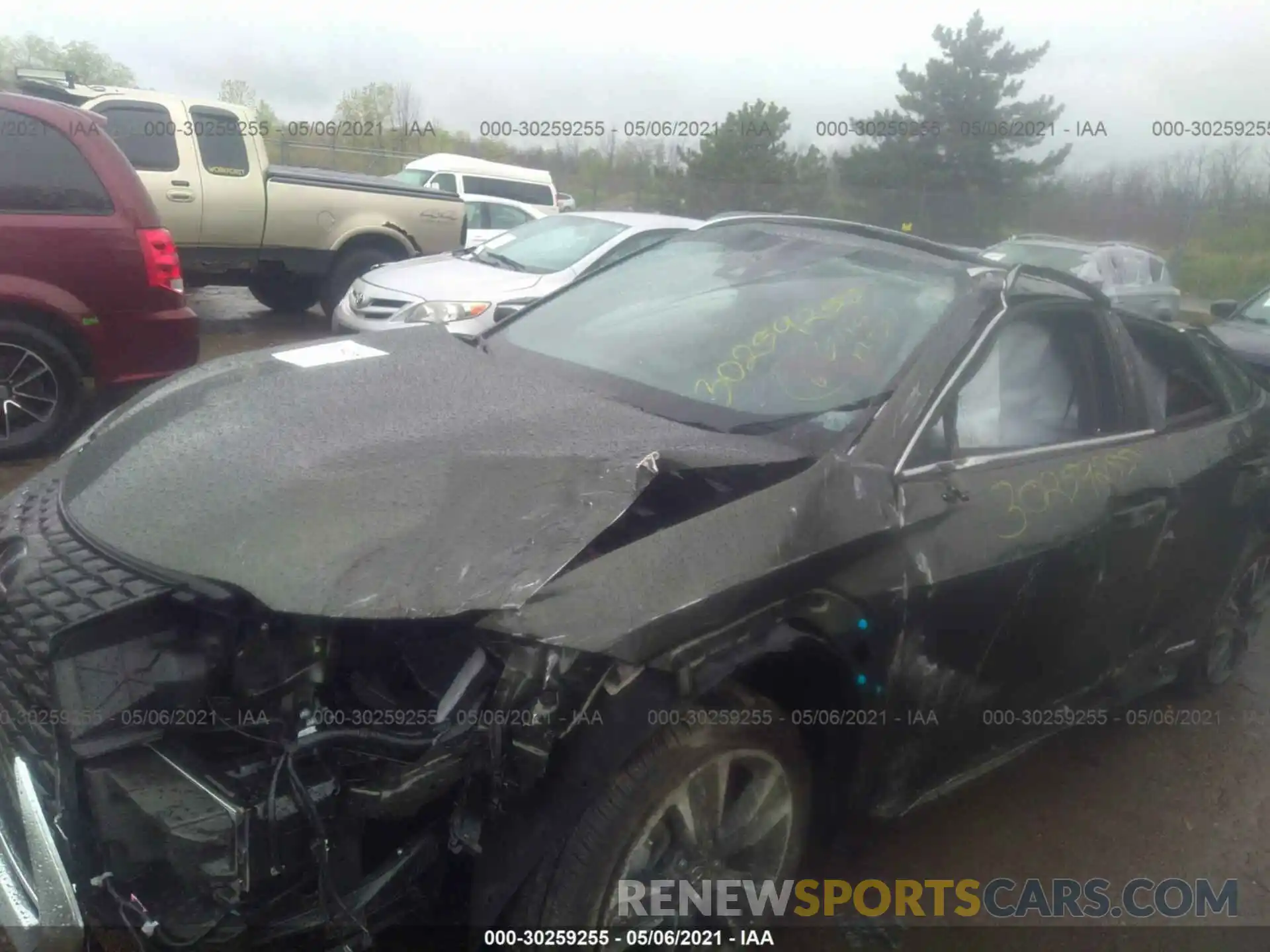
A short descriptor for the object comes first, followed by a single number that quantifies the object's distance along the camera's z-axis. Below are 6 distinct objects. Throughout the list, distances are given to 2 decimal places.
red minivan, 5.43
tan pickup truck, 9.98
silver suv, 14.31
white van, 17.48
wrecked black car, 2.00
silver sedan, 8.14
